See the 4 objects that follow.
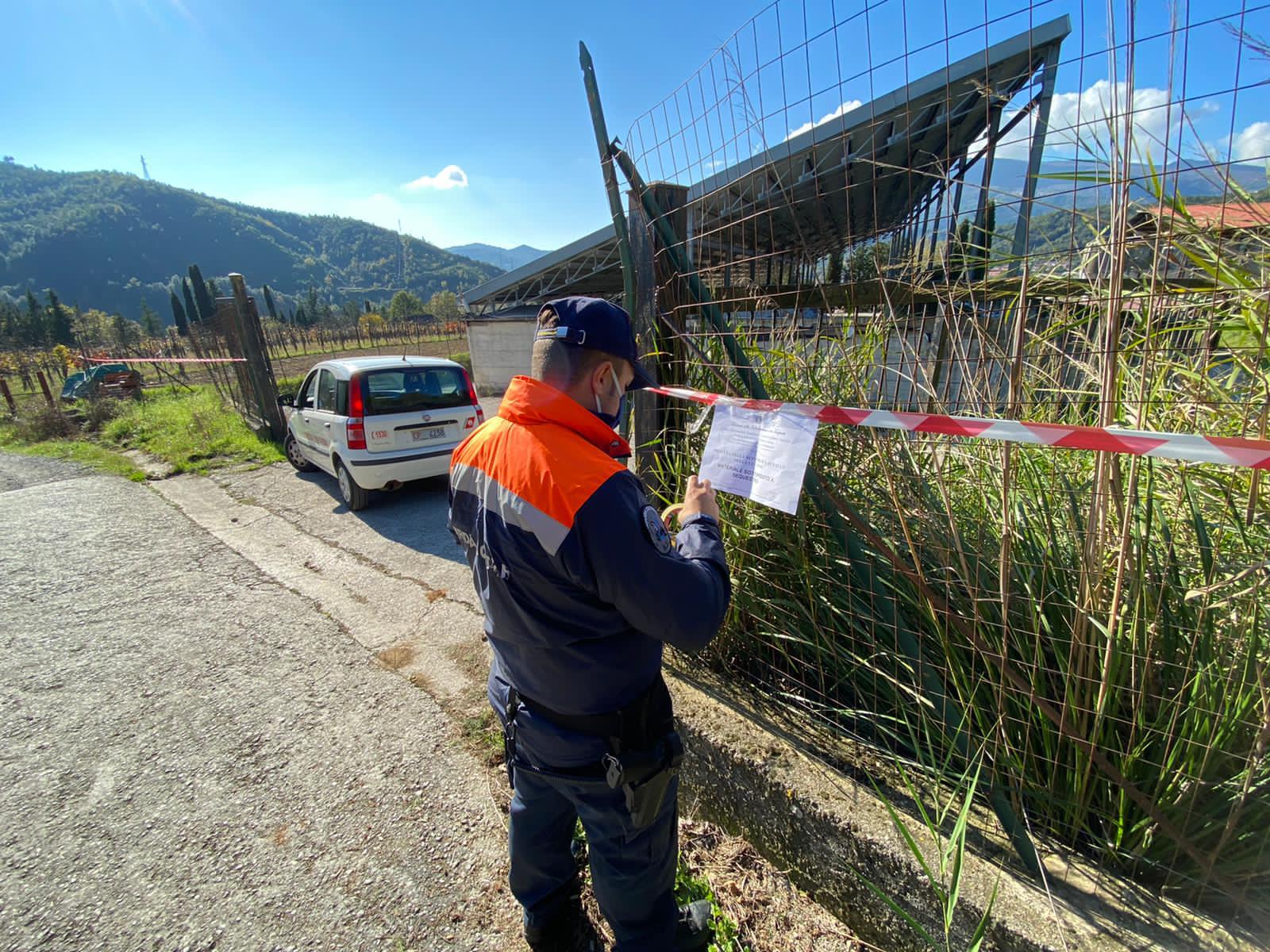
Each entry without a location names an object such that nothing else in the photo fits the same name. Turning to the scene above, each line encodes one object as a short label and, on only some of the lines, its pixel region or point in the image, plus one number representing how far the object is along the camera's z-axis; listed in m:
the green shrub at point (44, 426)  10.39
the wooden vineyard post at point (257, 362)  8.24
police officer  1.19
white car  5.42
